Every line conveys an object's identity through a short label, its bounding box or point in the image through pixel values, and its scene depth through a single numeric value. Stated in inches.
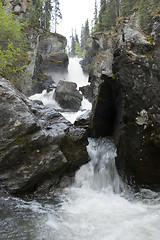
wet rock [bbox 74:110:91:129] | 422.3
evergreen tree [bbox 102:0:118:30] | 1737.2
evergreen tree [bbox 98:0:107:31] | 1957.4
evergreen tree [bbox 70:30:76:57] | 3969.5
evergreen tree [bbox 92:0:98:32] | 2738.2
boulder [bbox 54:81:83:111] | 1007.7
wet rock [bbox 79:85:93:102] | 1234.3
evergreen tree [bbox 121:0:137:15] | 1534.7
